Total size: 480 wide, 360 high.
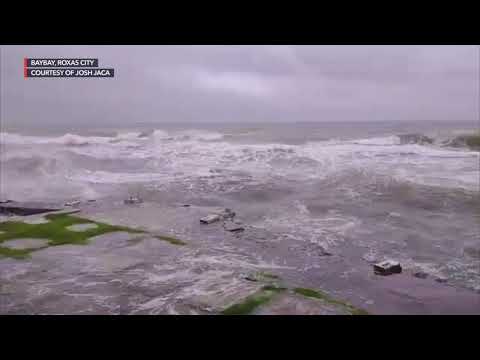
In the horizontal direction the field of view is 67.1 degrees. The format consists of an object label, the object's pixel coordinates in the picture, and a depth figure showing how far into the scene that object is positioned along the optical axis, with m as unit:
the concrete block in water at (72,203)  21.88
